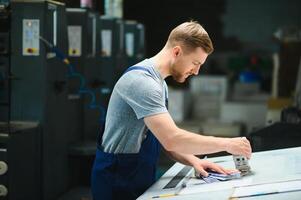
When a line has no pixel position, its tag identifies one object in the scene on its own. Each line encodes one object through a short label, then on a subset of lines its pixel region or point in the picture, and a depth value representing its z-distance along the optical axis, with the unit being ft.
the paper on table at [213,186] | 9.14
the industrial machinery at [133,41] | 26.14
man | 9.22
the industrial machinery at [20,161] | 13.29
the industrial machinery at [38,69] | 15.15
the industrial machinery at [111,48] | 21.75
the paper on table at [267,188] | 8.54
